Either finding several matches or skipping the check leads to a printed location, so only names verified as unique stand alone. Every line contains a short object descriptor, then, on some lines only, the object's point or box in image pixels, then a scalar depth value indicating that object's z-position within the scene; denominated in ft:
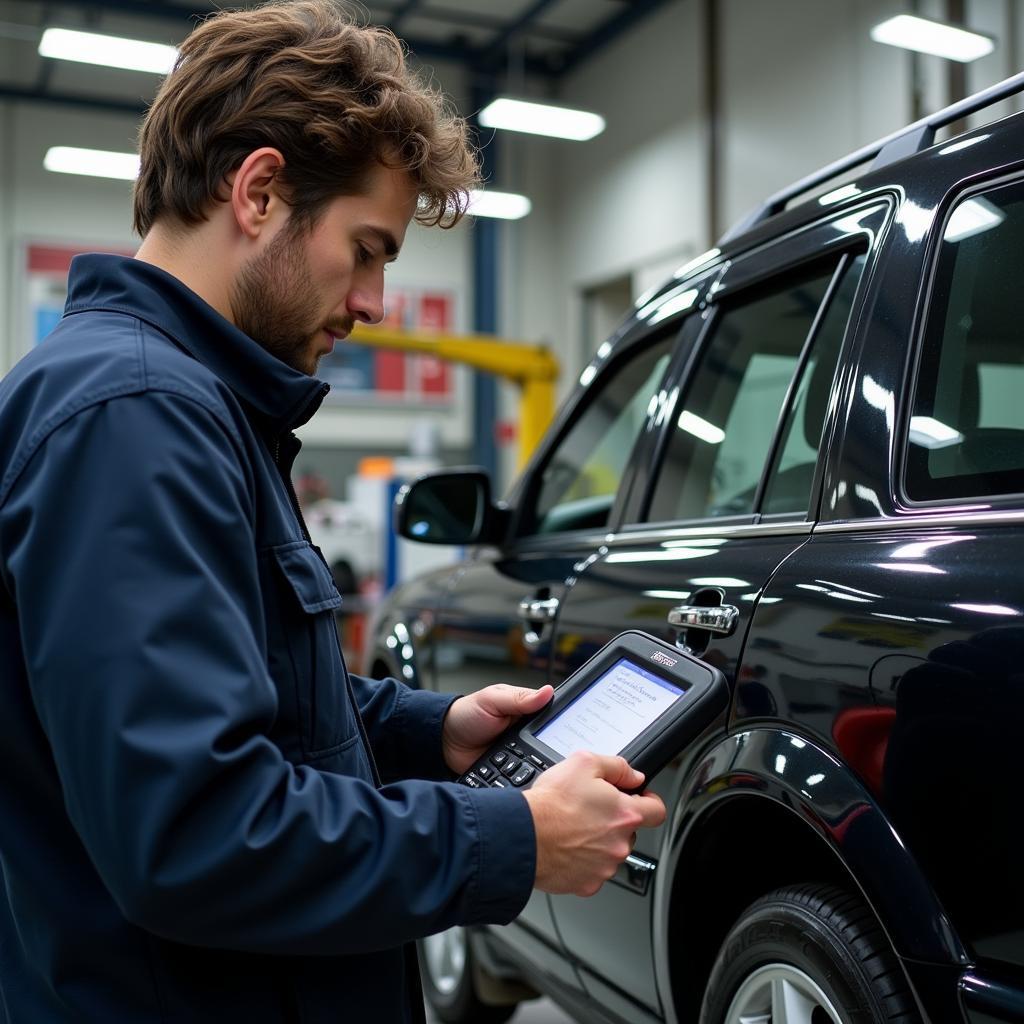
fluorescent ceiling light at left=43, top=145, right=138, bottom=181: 34.65
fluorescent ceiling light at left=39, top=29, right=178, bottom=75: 26.81
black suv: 4.13
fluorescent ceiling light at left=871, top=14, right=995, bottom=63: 23.10
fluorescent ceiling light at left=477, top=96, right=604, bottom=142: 31.09
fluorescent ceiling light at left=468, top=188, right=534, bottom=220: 37.32
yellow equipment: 33.71
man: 2.94
